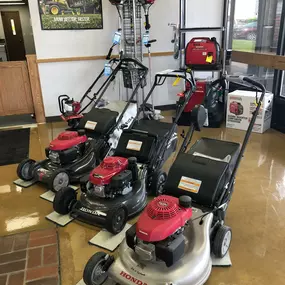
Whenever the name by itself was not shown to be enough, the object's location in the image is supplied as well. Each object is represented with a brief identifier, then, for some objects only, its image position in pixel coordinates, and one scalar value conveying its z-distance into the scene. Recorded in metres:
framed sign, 4.45
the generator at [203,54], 4.32
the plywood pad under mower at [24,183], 2.93
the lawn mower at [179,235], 1.54
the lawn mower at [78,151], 2.80
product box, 4.13
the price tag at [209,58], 4.32
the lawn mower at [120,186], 2.21
